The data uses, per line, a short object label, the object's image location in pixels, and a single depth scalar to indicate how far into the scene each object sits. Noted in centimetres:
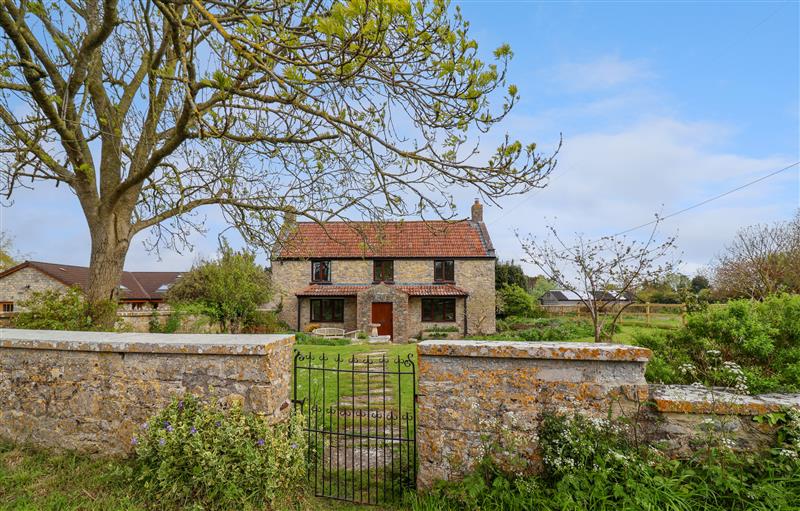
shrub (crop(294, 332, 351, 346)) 1761
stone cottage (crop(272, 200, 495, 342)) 2223
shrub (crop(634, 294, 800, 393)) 364
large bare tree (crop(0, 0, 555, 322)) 335
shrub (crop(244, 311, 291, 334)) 2019
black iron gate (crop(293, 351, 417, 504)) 396
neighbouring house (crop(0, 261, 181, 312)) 2642
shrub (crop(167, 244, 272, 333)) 1900
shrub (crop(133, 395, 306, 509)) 342
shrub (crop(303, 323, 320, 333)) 2197
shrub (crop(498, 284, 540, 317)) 2661
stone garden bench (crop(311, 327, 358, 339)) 2078
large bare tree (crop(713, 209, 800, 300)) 1797
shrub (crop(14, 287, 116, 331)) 677
